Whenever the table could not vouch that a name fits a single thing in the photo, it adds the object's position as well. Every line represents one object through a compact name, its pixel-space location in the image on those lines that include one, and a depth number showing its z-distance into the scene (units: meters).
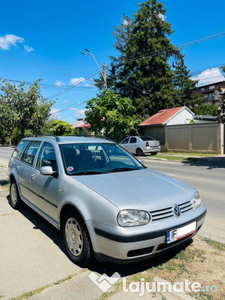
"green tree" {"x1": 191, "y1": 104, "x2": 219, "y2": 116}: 36.31
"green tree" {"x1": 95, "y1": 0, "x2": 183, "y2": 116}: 31.05
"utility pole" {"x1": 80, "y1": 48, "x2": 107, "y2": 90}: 21.94
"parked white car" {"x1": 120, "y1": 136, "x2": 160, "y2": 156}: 19.02
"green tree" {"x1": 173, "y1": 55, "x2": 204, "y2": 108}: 36.38
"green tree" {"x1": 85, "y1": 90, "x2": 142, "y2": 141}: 20.41
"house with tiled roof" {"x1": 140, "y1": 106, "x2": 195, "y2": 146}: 23.33
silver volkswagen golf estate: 2.48
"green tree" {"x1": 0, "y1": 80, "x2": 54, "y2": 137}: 7.68
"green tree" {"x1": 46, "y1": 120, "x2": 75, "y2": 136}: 38.06
